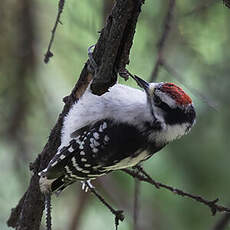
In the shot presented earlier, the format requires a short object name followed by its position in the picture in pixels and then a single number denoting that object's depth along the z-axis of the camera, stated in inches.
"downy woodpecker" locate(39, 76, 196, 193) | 277.0
